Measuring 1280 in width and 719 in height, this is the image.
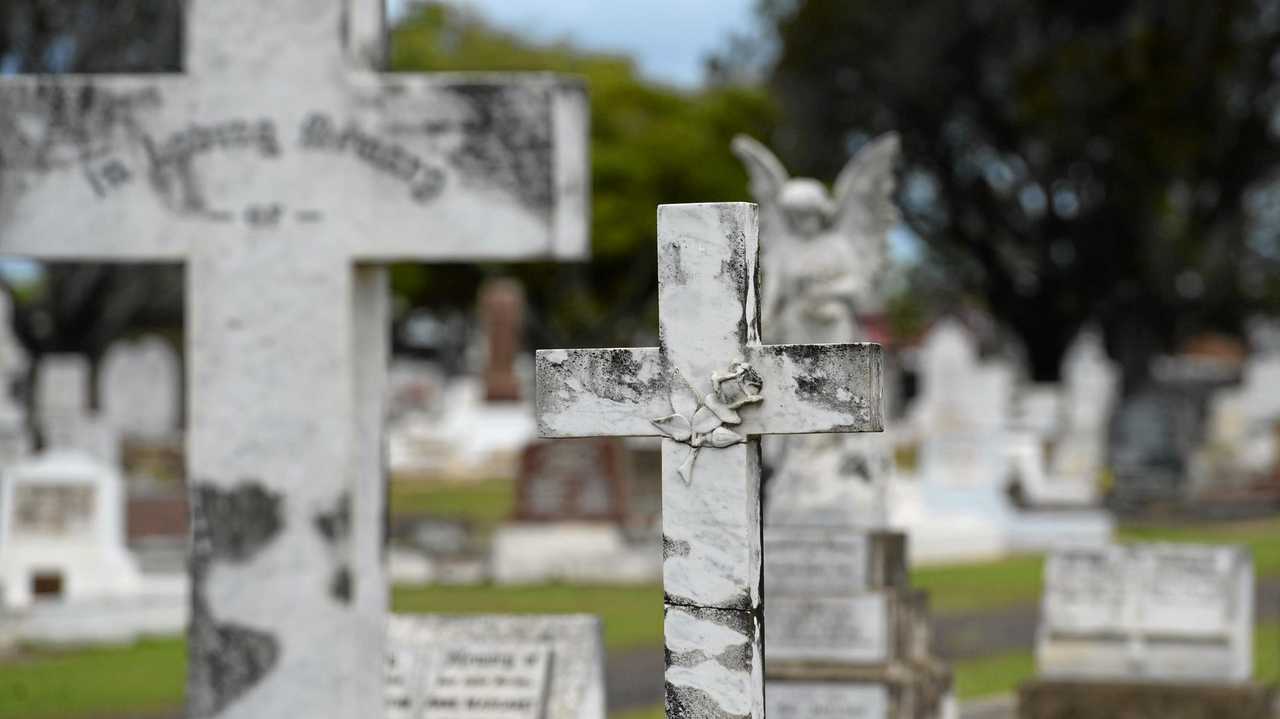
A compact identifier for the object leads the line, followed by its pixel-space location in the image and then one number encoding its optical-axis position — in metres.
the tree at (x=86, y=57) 30.12
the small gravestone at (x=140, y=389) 35.47
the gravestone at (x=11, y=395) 22.98
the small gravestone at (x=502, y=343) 38.16
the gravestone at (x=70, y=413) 24.77
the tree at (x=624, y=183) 48.12
